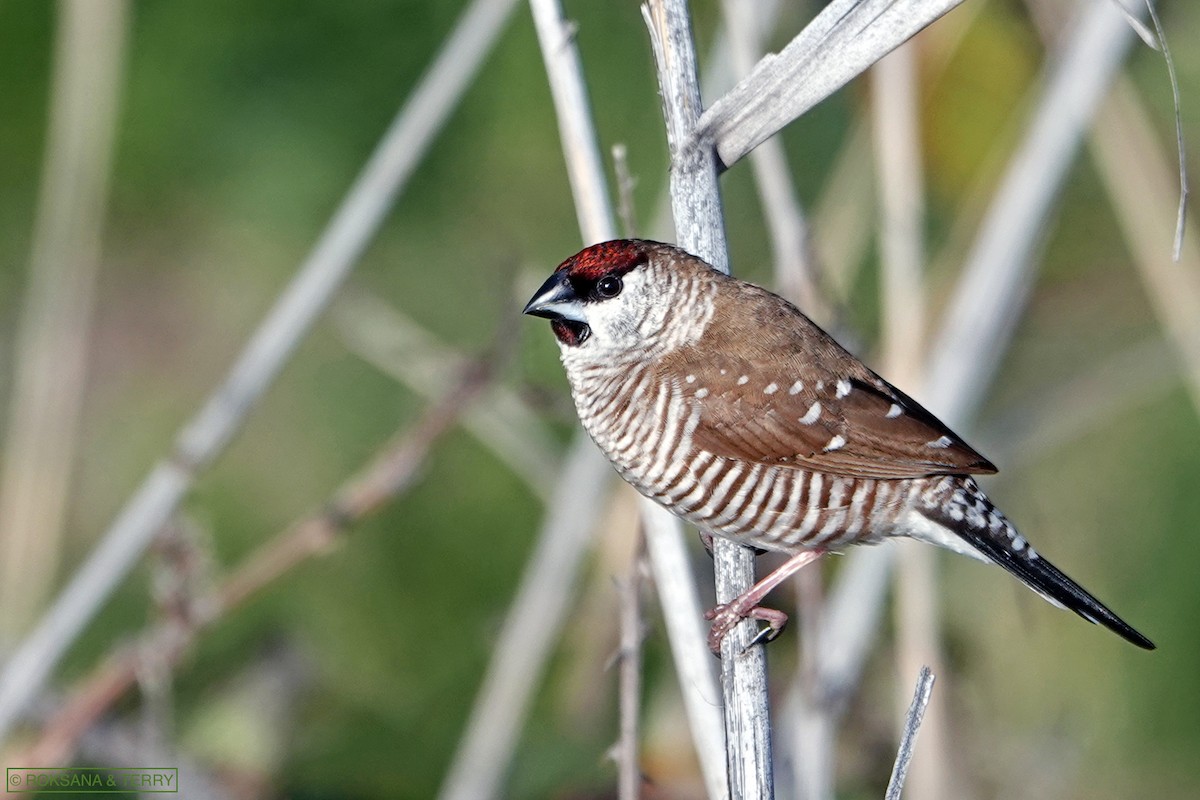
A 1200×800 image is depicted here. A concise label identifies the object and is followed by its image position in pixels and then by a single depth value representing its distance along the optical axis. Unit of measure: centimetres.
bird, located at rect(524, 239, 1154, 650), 536
